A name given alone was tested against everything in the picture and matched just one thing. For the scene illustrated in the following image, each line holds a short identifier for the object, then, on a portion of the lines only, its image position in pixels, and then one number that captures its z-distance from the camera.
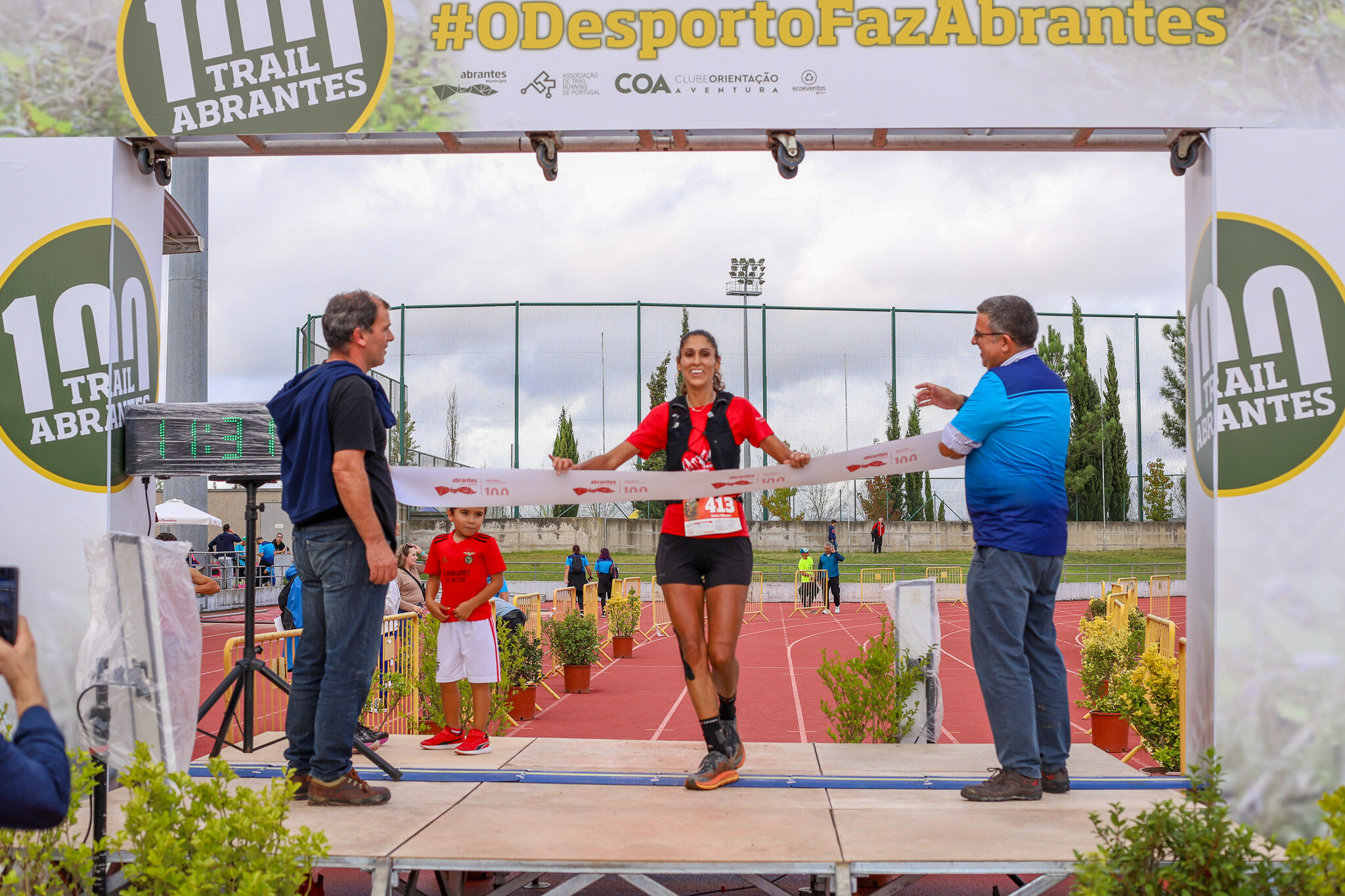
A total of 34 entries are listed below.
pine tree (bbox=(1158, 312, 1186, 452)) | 33.44
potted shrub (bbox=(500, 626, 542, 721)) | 9.80
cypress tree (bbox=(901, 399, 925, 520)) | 34.19
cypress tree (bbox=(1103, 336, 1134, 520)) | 34.19
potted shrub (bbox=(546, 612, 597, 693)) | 13.04
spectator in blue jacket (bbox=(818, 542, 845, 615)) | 26.92
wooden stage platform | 3.48
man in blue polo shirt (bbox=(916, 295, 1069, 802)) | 4.30
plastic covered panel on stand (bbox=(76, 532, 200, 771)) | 4.04
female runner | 4.62
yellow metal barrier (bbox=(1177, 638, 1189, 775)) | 6.81
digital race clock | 4.79
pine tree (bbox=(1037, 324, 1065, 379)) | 34.66
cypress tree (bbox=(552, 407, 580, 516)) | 30.44
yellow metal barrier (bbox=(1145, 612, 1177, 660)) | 7.54
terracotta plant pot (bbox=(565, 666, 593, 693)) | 13.02
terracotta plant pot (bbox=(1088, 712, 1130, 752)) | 8.61
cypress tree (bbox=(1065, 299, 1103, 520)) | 34.72
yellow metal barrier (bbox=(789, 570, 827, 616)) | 28.09
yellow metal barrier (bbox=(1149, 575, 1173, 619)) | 23.51
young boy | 6.15
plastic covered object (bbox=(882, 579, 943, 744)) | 6.66
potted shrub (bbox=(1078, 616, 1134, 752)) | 8.62
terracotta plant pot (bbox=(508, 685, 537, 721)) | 10.48
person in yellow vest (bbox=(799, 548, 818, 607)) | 28.03
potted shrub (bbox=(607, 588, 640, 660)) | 17.25
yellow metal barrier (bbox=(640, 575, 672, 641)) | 21.45
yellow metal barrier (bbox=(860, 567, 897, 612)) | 30.19
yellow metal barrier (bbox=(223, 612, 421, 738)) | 8.02
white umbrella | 23.89
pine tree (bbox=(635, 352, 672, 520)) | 30.42
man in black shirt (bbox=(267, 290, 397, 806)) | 4.05
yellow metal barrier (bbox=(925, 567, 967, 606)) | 31.12
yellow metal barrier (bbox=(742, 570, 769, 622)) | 27.17
